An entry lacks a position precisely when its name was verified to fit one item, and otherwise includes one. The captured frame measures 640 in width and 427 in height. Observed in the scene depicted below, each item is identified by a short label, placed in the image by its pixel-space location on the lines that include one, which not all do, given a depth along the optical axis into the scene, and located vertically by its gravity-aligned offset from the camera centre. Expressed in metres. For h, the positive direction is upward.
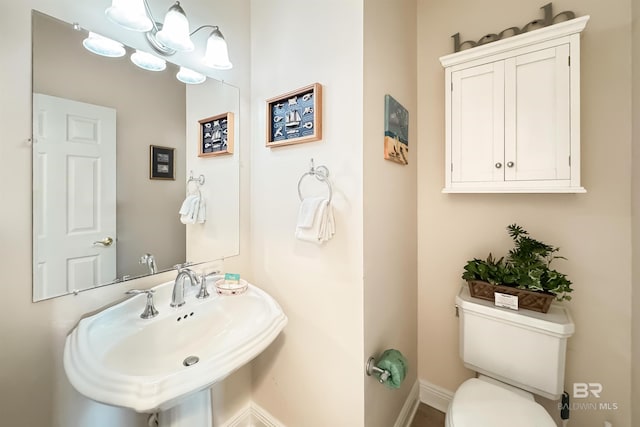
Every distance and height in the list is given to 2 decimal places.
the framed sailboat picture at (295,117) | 1.13 +0.46
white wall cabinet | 1.11 +0.48
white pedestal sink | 0.63 -0.43
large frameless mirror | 0.83 +0.18
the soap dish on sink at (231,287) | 1.16 -0.35
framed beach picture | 1.21 +0.41
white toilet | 1.03 -0.70
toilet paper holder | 1.07 -0.67
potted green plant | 1.16 -0.30
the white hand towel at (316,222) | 1.06 -0.04
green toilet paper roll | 1.07 -0.66
